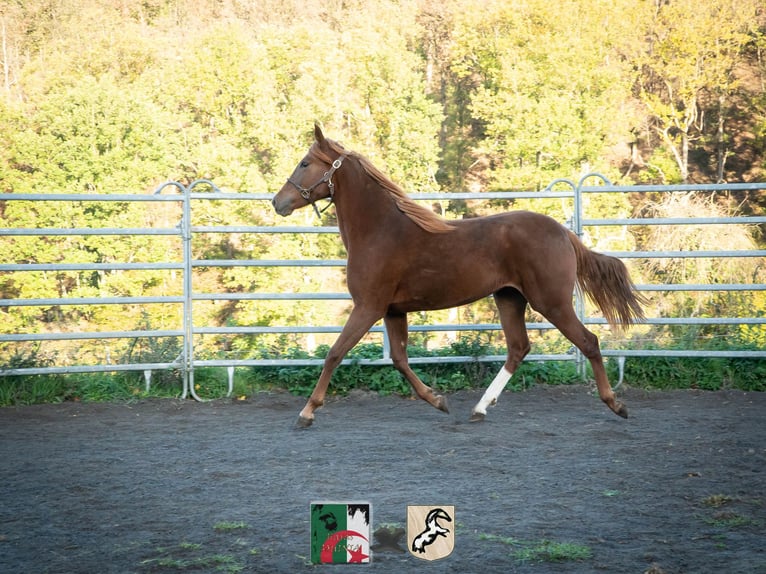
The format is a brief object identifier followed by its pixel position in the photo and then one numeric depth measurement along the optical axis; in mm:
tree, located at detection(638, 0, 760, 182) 34281
